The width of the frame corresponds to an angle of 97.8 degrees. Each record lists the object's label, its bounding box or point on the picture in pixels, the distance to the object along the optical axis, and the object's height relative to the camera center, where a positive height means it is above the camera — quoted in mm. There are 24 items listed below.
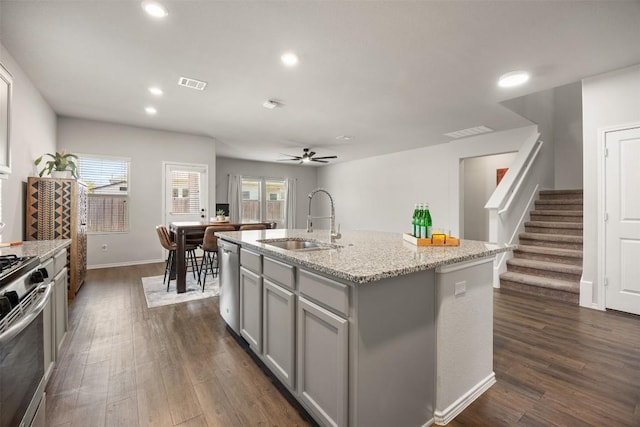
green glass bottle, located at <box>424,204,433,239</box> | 1963 -69
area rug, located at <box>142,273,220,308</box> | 3420 -1054
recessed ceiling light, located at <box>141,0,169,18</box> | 2033 +1531
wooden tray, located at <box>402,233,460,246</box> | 1891 -182
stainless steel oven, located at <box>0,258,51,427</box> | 1006 -556
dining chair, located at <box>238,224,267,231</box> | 4203 -202
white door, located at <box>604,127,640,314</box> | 2896 -53
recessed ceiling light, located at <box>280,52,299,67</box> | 2682 +1531
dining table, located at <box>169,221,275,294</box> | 3713 -495
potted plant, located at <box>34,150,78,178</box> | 3514 +582
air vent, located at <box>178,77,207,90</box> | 3262 +1556
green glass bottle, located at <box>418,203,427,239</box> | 1966 -69
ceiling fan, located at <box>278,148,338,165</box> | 6281 +1299
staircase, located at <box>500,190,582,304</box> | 3547 -543
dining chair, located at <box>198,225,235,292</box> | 3745 -351
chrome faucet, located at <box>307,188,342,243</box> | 2282 -156
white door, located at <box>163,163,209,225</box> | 5684 +445
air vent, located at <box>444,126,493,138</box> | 5112 +1586
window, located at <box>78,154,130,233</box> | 5004 +399
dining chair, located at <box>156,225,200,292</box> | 3909 -462
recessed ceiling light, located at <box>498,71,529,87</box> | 3027 +1528
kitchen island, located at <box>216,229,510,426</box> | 1221 -592
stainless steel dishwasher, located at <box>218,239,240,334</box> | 2377 -632
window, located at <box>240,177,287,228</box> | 8773 +431
